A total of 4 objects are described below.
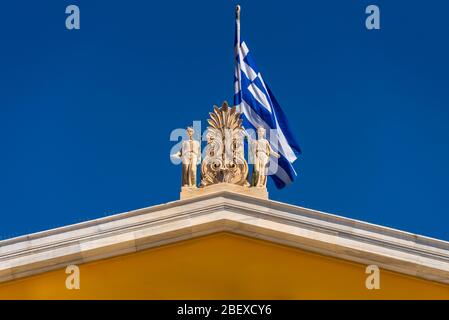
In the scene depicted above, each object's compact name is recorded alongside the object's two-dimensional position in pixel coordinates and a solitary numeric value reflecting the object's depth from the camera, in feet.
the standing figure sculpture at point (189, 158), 65.73
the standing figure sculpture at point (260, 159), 65.51
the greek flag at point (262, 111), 75.77
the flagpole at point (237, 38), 81.99
